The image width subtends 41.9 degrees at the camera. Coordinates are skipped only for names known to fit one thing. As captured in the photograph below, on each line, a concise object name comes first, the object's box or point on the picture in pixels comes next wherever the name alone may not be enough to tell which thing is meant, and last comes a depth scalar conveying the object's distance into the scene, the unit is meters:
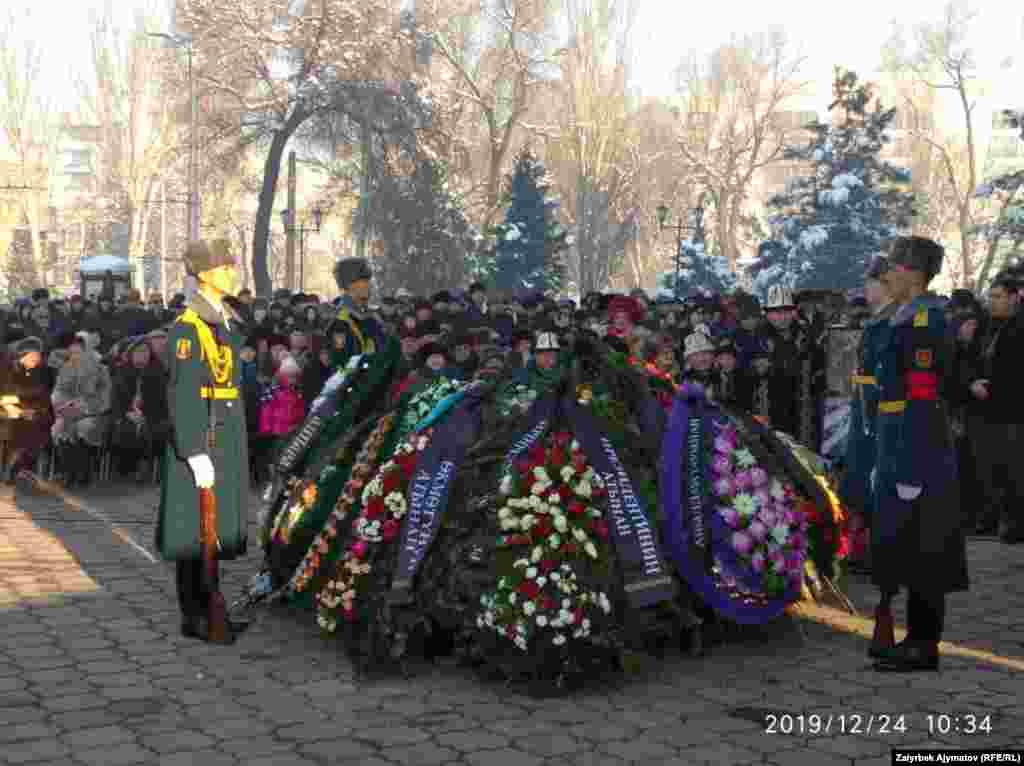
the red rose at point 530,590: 6.21
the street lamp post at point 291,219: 41.88
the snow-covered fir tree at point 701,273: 49.97
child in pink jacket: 14.23
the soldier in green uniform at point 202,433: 7.14
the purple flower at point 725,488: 7.05
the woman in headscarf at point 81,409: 13.76
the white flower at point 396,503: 6.88
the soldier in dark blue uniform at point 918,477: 6.55
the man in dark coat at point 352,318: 8.88
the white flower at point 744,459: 7.20
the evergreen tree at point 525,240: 47.34
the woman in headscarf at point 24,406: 13.38
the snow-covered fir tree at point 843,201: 42.88
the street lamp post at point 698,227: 51.81
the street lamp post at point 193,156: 35.09
